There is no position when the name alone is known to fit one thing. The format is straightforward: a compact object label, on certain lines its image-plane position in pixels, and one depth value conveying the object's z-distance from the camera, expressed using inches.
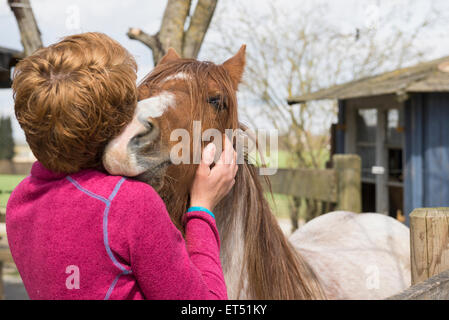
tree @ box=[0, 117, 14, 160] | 376.2
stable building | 199.2
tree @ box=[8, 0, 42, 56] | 120.8
